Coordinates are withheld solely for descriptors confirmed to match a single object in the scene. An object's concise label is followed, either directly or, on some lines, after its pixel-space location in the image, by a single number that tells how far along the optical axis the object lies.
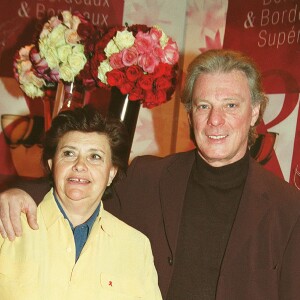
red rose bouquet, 2.21
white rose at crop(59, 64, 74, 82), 2.25
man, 2.07
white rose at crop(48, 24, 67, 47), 2.27
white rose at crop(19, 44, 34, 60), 2.43
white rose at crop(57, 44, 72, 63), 2.25
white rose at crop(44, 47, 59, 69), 2.26
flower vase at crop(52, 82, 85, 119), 2.30
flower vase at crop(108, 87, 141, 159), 2.28
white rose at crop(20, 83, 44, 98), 2.41
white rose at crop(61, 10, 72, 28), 2.30
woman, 1.82
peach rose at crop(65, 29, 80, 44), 2.25
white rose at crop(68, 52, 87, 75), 2.24
